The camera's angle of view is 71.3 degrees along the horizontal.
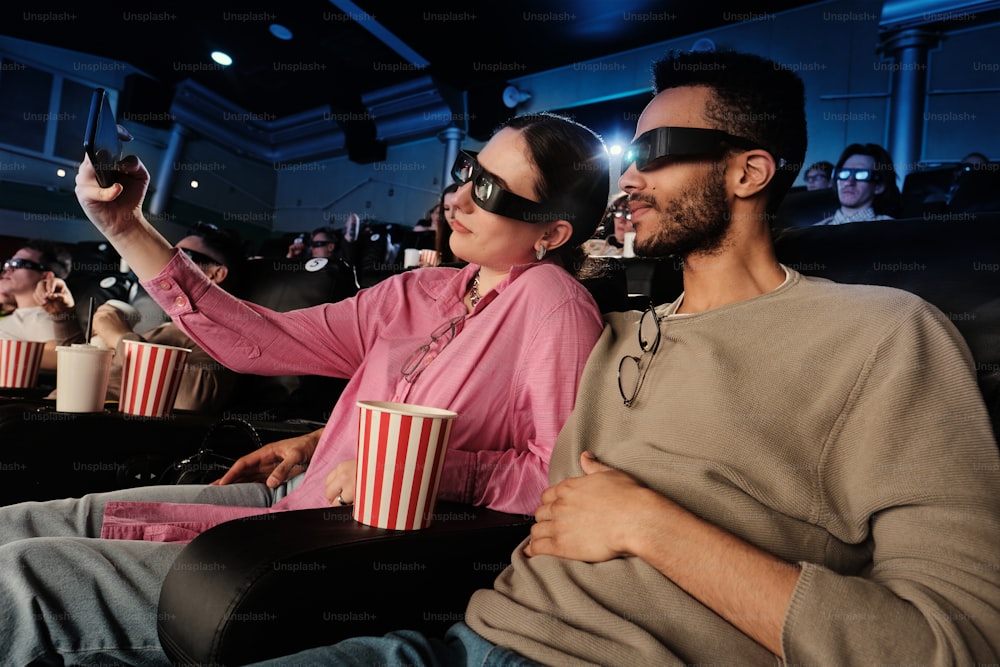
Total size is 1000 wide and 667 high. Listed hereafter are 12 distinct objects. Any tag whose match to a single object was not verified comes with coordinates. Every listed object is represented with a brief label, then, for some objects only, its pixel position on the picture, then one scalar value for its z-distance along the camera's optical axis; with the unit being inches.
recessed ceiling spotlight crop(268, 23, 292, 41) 298.8
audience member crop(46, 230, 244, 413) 81.9
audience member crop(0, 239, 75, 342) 111.1
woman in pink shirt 36.6
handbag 58.3
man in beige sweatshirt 26.9
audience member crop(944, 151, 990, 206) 144.7
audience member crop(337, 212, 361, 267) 231.1
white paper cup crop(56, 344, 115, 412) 58.9
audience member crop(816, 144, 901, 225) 135.0
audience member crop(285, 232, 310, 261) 239.9
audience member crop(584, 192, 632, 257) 136.3
